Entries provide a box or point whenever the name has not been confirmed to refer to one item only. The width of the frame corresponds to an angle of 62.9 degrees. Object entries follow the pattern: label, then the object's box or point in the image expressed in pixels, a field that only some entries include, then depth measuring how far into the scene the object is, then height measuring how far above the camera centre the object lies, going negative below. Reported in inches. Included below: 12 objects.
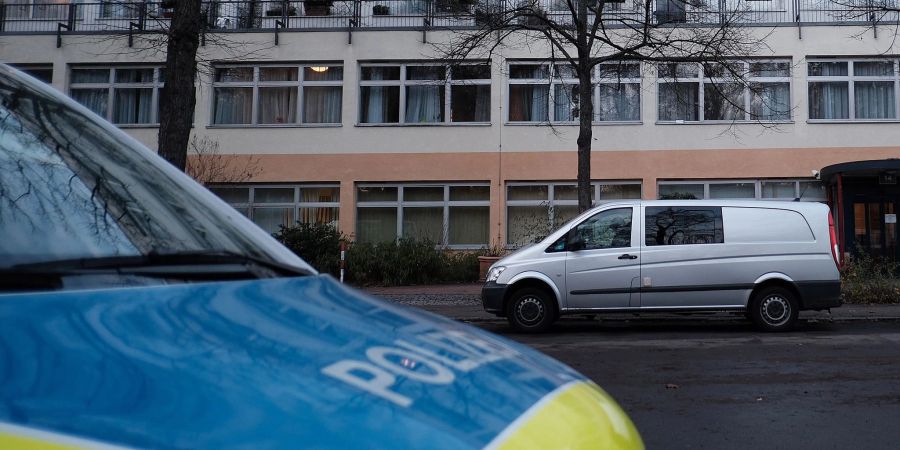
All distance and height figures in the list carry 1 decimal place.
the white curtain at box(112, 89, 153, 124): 964.0 +201.3
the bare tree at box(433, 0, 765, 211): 605.9 +198.4
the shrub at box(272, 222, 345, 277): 769.6 +20.8
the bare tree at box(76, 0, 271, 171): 429.1 +104.3
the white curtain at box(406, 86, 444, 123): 920.3 +202.5
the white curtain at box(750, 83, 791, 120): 863.7 +202.9
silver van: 414.0 +5.7
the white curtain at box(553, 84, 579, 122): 864.3 +198.7
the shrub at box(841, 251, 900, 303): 561.3 -7.8
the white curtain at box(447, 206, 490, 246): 905.5 +51.2
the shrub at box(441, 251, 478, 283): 782.5 -2.1
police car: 44.9 -6.2
